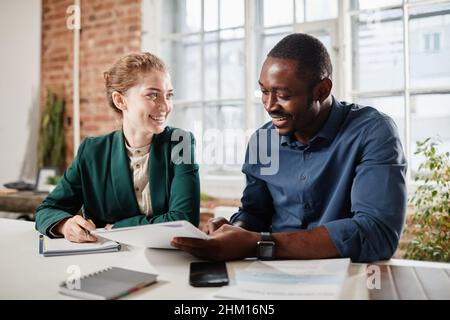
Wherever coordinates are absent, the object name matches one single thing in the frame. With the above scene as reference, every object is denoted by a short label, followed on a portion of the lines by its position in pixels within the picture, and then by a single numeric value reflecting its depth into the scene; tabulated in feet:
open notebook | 3.77
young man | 3.43
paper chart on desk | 2.53
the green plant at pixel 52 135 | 12.56
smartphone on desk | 2.78
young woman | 5.10
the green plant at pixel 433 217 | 7.59
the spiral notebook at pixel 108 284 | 2.56
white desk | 2.69
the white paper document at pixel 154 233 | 3.22
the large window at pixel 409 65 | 8.95
